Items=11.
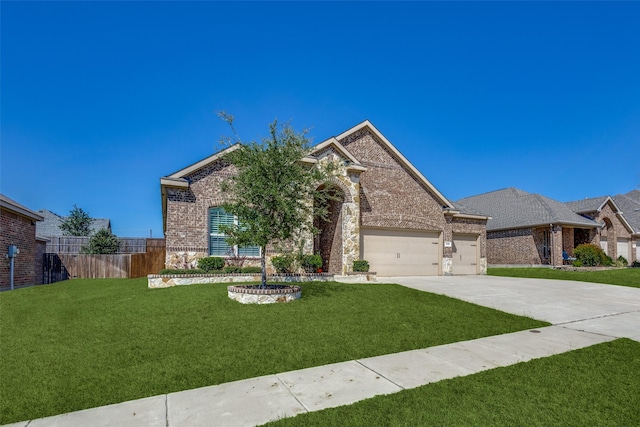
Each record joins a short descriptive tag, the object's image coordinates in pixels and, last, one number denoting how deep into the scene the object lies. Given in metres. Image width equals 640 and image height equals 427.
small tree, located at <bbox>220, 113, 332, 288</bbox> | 9.89
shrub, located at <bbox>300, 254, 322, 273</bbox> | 14.45
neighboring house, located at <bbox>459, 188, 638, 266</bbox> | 23.27
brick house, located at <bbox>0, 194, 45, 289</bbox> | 13.44
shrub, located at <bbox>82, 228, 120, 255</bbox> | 21.89
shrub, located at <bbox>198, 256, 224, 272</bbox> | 13.23
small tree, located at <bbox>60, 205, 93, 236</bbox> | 34.19
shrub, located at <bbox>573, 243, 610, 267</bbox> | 21.56
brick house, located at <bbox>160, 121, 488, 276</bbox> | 13.77
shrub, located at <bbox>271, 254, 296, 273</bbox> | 12.39
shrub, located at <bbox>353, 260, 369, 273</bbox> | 14.79
